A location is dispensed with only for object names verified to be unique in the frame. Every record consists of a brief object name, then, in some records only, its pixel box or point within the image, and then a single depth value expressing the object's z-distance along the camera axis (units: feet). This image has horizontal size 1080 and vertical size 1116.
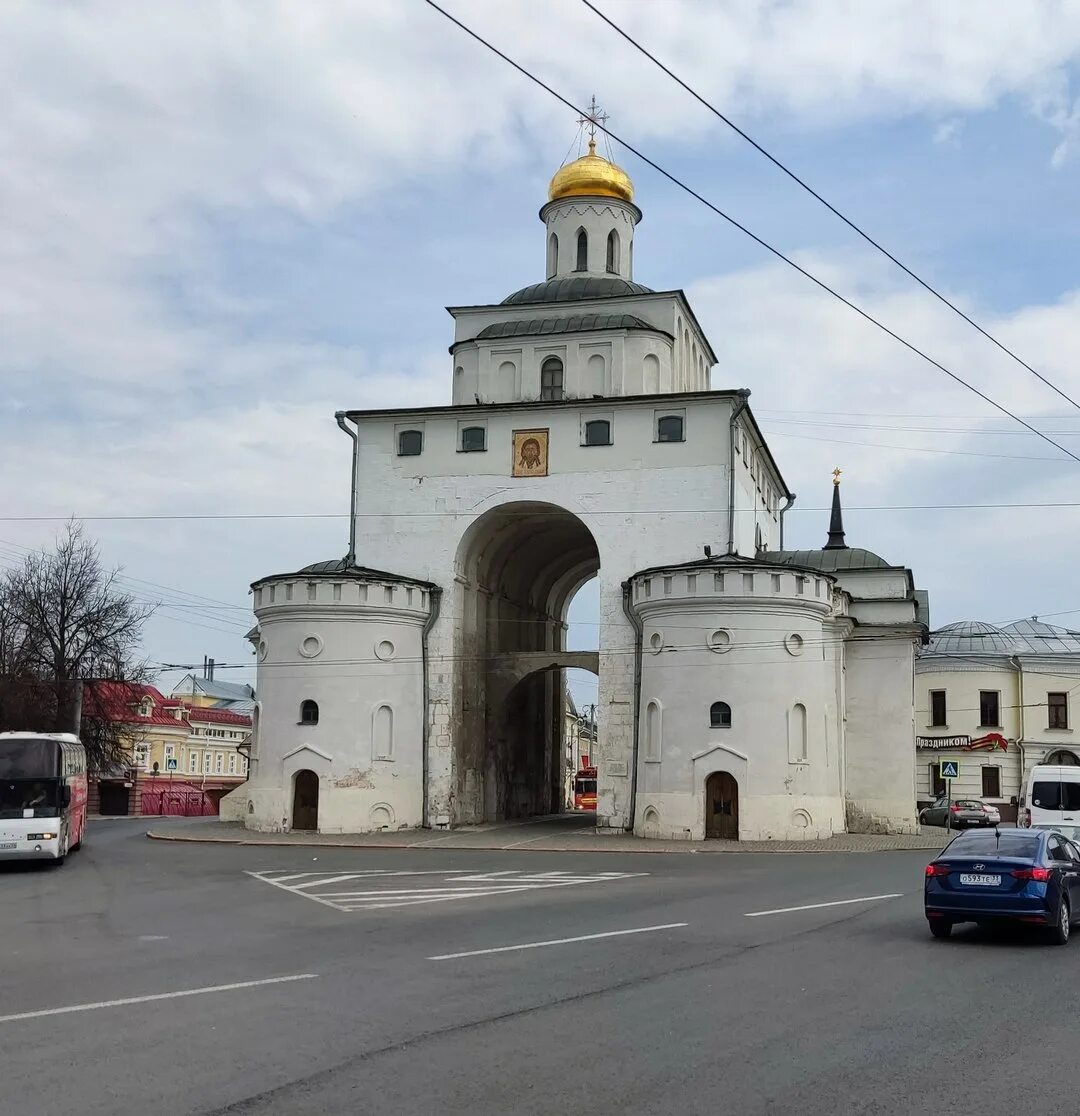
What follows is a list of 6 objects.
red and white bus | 76.79
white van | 101.96
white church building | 110.52
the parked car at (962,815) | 150.00
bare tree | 155.33
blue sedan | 43.45
